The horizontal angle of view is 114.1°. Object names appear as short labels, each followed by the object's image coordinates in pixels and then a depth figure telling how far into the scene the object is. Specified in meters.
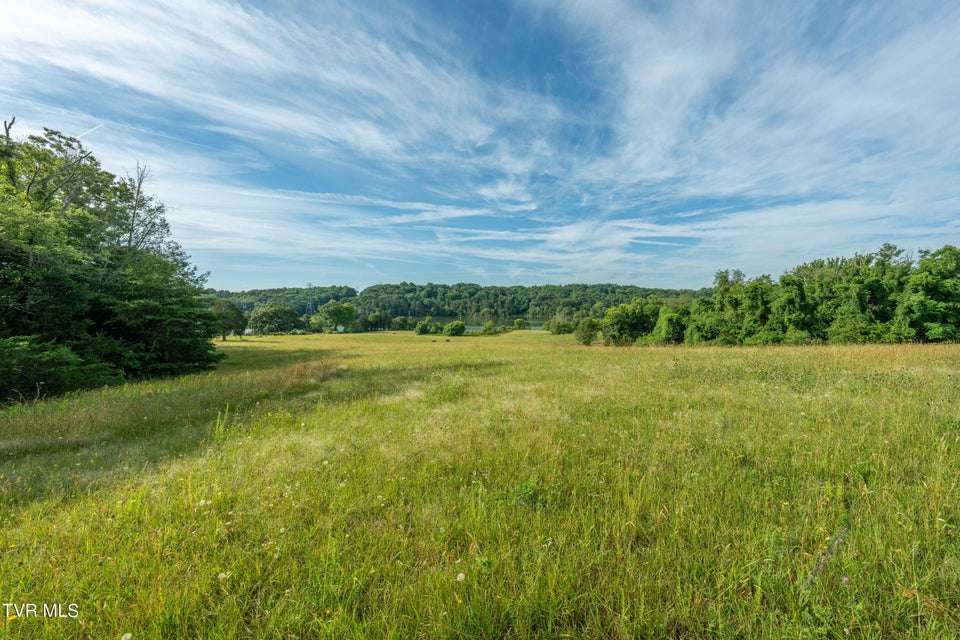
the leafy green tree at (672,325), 35.88
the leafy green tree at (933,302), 20.23
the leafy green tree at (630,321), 42.81
